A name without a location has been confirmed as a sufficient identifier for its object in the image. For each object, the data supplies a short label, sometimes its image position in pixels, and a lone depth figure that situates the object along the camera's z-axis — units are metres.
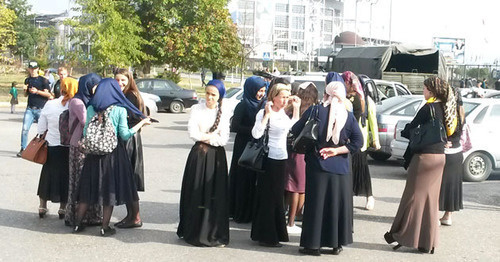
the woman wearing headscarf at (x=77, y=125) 8.12
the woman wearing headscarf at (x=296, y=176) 8.30
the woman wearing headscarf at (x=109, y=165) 7.74
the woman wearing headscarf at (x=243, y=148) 8.46
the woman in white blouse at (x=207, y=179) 7.57
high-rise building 152.38
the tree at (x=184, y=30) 39.66
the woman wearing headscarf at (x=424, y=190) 7.51
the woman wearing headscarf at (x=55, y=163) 8.60
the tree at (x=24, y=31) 72.85
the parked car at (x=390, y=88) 20.86
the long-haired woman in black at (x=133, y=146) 8.45
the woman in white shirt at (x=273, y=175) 7.62
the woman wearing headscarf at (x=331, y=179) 7.13
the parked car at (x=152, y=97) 25.47
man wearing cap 14.71
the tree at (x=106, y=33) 35.00
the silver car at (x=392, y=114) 14.48
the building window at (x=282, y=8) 163.62
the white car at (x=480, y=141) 13.23
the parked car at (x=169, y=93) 30.27
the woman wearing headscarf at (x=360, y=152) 9.19
